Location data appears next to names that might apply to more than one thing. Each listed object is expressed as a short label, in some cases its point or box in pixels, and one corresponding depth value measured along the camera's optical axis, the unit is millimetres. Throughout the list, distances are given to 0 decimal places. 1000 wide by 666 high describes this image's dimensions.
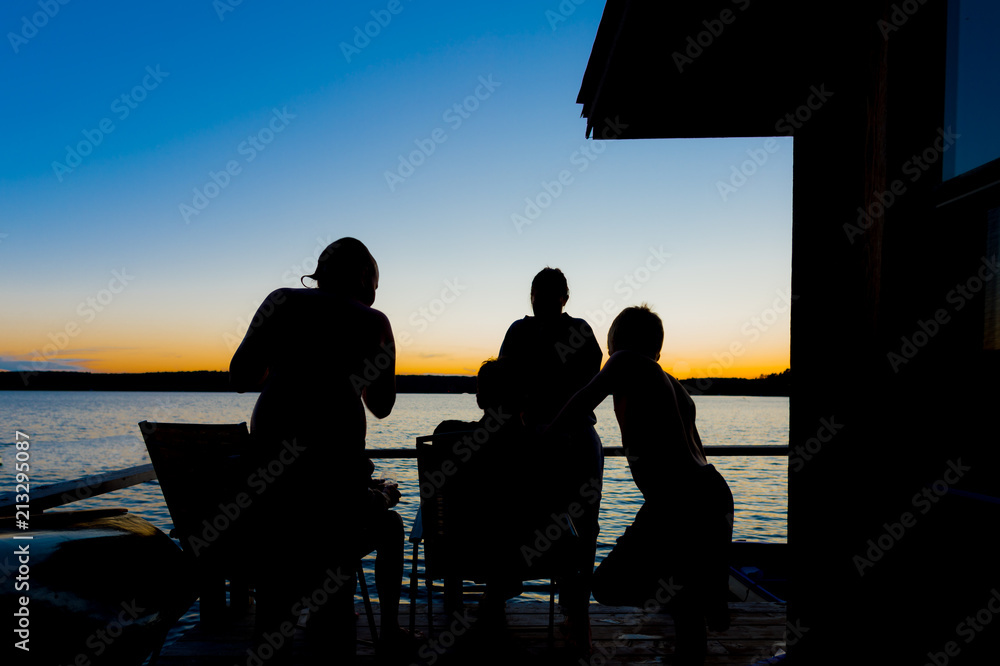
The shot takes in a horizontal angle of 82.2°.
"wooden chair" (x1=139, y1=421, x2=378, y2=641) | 1849
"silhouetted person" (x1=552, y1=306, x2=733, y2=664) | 1968
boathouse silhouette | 1088
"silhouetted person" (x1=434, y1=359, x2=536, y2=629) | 2381
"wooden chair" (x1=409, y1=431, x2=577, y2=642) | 2406
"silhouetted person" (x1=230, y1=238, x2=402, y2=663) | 1803
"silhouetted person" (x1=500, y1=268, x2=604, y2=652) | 2609
